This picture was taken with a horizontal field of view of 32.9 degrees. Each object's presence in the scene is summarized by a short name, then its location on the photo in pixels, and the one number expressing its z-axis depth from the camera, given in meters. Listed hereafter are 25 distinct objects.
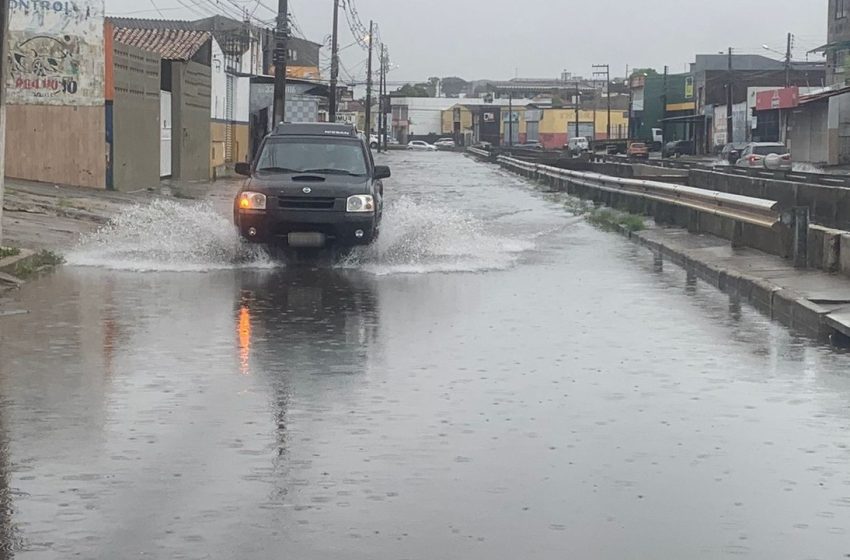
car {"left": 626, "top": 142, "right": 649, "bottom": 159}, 94.44
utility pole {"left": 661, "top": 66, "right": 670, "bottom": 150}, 136.12
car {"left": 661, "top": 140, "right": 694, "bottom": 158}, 103.38
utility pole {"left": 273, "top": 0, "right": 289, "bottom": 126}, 42.09
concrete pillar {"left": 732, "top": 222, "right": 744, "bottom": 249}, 20.30
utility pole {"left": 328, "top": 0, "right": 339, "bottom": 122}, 67.00
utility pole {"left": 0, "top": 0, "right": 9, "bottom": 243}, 16.56
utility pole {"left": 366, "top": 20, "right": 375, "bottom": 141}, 98.49
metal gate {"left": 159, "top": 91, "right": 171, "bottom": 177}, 44.38
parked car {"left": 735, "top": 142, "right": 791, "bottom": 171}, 59.82
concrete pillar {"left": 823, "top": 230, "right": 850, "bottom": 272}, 15.76
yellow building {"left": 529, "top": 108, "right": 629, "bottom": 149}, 176.75
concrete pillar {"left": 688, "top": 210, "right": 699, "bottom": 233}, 23.80
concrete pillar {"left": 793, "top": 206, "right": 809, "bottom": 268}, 16.56
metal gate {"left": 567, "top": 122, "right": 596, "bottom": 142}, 181.62
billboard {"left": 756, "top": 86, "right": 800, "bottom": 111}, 80.12
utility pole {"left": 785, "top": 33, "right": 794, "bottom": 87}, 105.60
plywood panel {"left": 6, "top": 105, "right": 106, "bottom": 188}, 36.03
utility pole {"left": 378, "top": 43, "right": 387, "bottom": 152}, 128.09
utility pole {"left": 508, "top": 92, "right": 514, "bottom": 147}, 172.00
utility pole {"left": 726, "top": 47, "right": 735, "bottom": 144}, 91.69
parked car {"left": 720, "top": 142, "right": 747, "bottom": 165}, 73.50
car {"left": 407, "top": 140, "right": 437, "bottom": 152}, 158.31
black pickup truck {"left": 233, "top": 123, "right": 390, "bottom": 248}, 18.03
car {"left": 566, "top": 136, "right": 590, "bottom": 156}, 114.58
